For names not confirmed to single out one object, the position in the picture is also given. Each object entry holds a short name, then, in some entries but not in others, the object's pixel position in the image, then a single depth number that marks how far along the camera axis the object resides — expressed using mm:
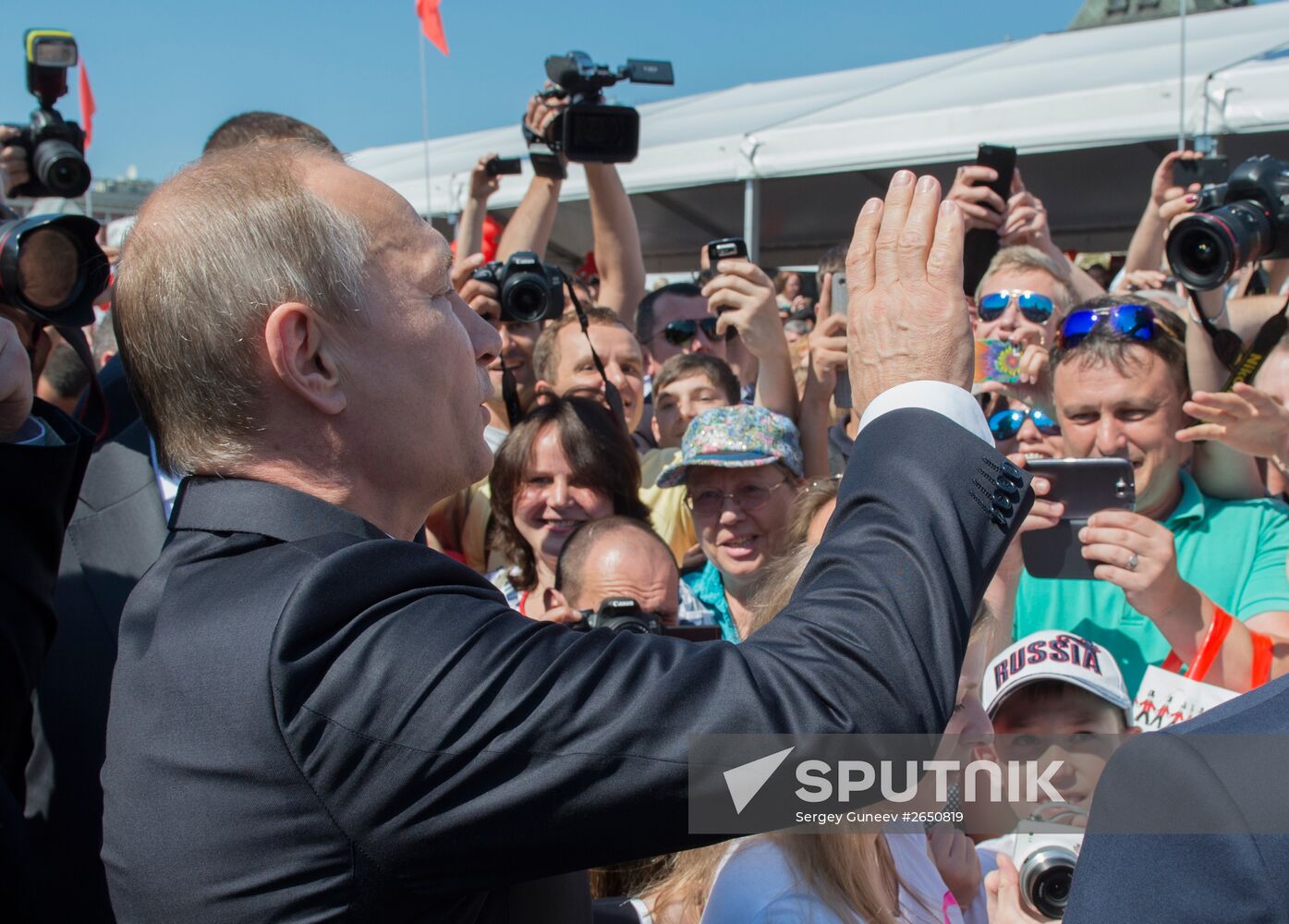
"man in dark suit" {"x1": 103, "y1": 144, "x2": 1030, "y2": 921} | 948
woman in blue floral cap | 3123
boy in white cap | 2184
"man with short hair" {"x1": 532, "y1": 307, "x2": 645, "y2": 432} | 3924
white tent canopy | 6285
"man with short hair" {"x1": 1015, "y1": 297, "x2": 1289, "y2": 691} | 2570
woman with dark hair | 3131
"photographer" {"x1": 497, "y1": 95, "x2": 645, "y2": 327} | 4270
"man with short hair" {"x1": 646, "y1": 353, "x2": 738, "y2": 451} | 3969
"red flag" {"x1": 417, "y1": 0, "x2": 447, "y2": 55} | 7188
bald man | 2619
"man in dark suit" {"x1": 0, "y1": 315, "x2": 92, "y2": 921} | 1589
